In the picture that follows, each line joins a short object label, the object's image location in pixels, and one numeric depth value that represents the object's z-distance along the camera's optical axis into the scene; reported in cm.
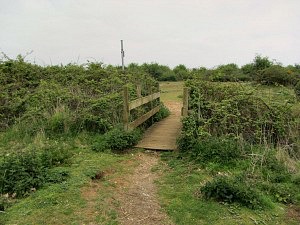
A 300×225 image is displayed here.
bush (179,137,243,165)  493
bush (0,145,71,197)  377
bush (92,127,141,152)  571
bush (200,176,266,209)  353
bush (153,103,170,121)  877
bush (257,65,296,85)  939
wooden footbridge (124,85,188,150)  598
